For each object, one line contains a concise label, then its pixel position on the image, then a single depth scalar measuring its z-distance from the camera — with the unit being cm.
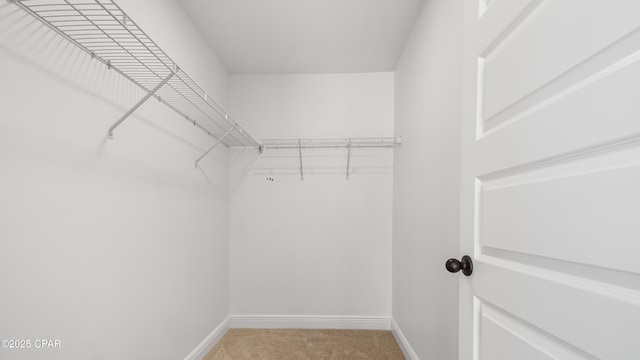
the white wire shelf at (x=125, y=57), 93
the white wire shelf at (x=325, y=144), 252
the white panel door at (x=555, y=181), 42
